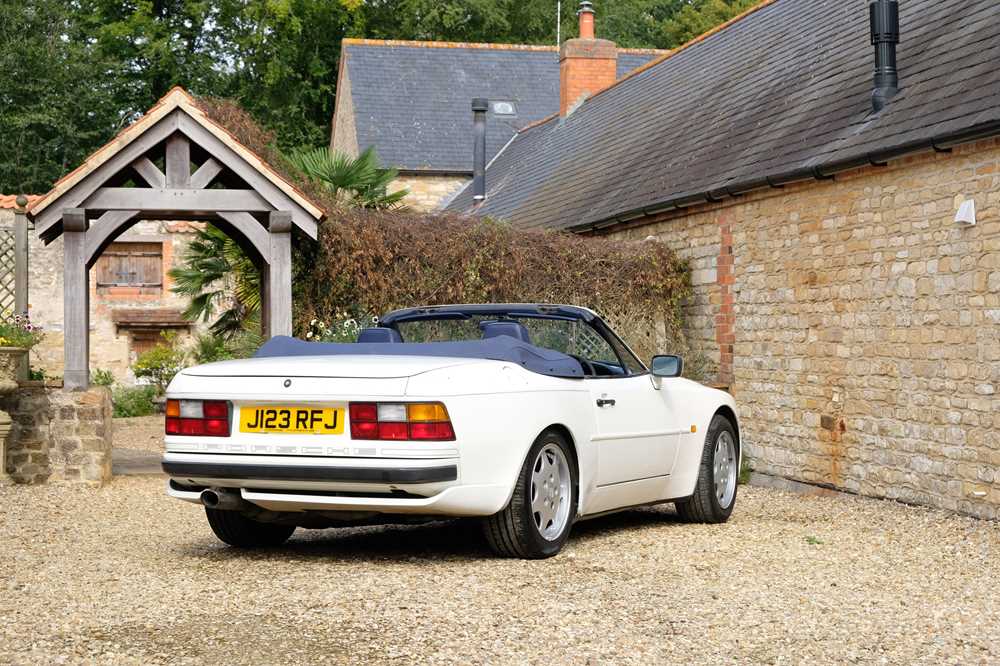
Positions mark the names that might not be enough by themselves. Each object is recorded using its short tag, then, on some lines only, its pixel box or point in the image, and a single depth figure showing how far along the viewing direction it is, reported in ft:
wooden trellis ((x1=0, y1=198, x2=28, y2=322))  43.35
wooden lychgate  39.32
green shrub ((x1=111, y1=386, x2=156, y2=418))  86.53
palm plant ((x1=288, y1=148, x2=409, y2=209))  54.03
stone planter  36.58
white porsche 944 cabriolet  20.70
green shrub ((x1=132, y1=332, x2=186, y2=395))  89.35
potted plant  36.78
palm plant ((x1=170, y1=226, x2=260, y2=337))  52.11
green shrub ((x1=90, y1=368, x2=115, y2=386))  90.84
